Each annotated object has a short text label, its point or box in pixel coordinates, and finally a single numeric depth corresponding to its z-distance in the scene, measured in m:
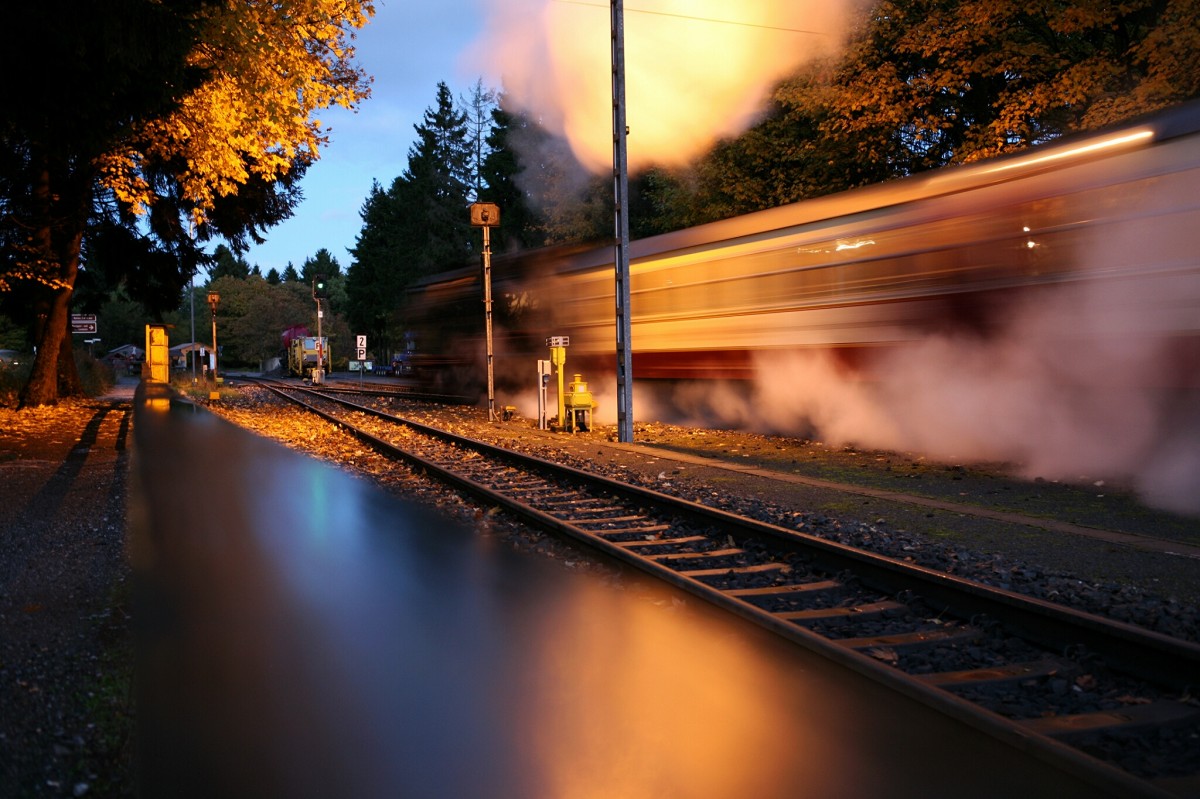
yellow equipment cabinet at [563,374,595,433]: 17.16
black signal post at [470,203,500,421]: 18.42
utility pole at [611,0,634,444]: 15.11
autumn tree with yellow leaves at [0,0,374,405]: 10.09
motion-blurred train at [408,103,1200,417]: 9.02
